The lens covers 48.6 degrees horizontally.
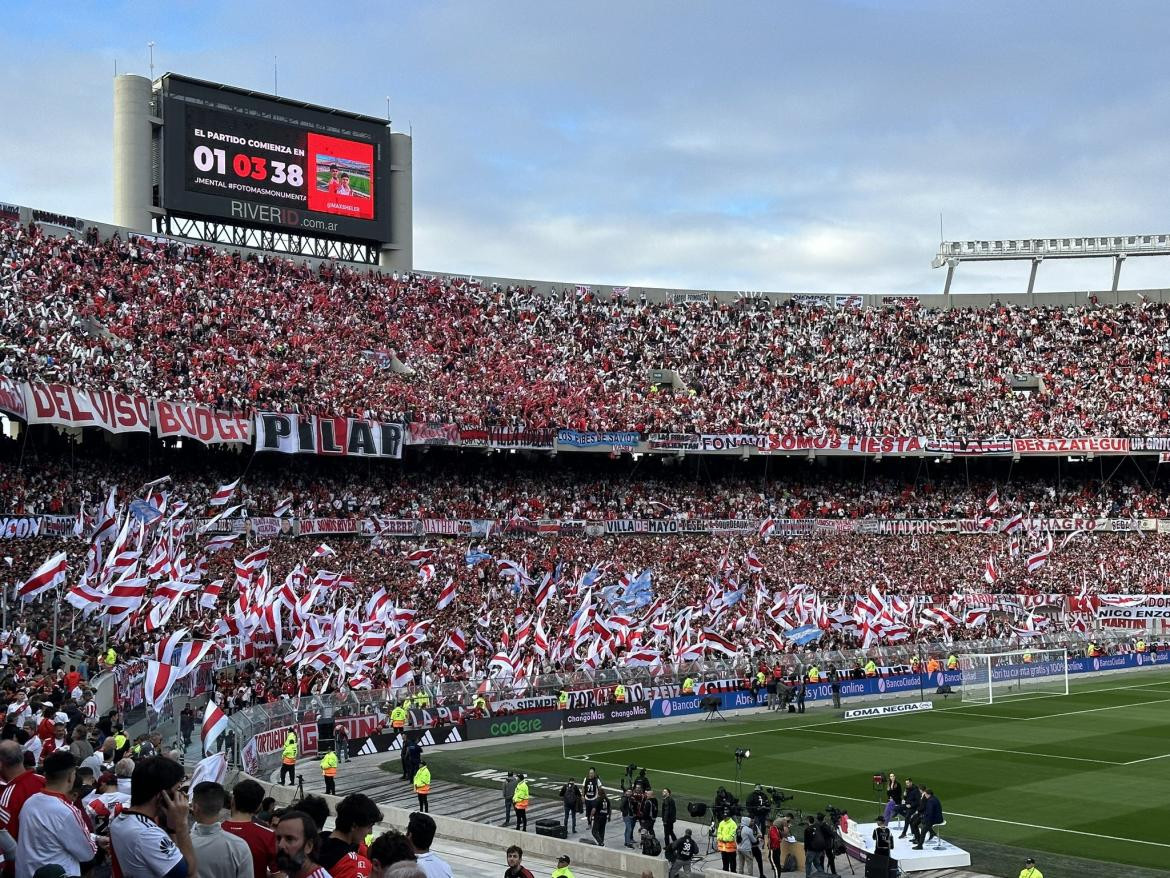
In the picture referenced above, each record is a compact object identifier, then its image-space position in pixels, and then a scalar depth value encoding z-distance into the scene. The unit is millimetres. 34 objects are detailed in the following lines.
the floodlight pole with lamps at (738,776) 28594
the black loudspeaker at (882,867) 21672
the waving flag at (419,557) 50531
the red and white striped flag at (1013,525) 66819
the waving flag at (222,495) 40375
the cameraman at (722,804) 24656
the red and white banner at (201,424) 47125
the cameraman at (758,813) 25172
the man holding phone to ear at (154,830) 7004
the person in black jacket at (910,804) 25500
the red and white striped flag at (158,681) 26953
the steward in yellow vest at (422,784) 28484
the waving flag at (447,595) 42781
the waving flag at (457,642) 43438
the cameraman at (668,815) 25734
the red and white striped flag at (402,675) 38781
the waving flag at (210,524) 41294
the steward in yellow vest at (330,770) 30280
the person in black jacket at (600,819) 26672
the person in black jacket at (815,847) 23531
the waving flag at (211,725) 26242
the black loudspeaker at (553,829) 26781
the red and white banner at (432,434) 57156
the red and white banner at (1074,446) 70688
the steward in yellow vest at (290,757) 30719
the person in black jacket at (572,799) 27922
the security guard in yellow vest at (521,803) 27438
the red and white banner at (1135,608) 61719
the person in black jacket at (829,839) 23562
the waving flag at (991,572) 57000
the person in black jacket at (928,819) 25016
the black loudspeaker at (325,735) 35969
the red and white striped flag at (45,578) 30250
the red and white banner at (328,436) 51531
